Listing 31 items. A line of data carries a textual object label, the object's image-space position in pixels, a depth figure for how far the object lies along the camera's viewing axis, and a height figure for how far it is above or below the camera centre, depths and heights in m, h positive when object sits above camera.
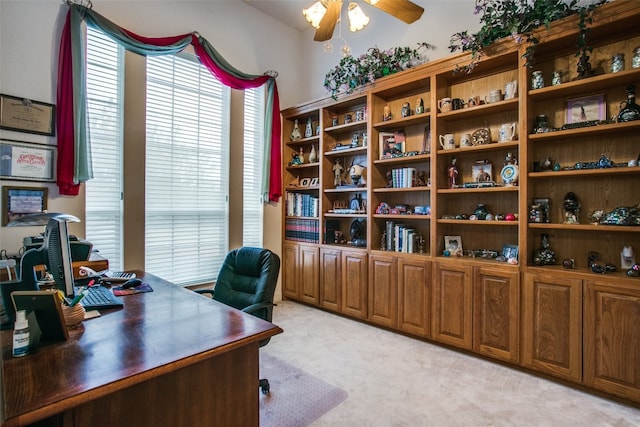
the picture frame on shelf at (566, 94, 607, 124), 2.46 +0.79
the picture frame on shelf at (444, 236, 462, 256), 3.06 -0.29
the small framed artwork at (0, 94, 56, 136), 2.53 +0.73
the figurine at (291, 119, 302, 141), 4.41 +1.02
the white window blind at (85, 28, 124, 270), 2.94 +0.59
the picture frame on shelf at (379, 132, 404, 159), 3.52 +0.72
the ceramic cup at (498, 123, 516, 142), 2.71 +0.67
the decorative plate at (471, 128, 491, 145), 2.92 +0.67
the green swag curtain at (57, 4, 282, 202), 2.69 +0.97
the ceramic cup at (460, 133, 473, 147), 3.02 +0.66
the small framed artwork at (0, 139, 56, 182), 2.53 +0.38
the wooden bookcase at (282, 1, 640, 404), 2.27 -0.02
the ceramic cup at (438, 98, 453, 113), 3.01 +0.97
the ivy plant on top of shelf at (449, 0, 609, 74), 2.29 +1.39
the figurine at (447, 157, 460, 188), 3.07 +0.36
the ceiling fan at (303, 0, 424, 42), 2.31 +1.42
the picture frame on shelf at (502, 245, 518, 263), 2.68 -0.31
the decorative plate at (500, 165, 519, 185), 2.72 +0.33
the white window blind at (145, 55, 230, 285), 3.34 +0.43
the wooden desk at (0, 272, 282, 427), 0.98 -0.52
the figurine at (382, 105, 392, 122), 3.54 +1.05
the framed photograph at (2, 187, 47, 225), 2.53 +0.06
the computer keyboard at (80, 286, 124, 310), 1.69 -0.47
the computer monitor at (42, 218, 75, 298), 1.52 -0.20
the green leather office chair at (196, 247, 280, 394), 2.13 -0.48
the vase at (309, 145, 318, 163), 4.22 +0.70
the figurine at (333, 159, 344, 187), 4.04 +0.48
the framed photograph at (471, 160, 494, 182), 2.98 +0.38
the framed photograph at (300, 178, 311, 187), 4.30 +0.39
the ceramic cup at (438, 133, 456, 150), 3.02 +0.64
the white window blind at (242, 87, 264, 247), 4.13 +0.56
